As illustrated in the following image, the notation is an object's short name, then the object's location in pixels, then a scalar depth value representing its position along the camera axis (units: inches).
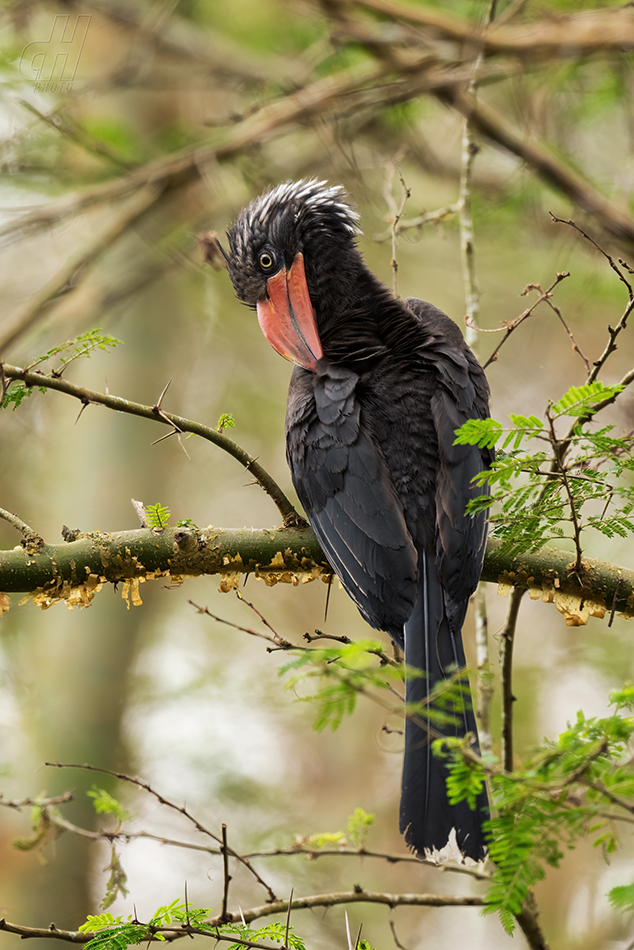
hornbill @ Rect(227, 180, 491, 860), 363.9
